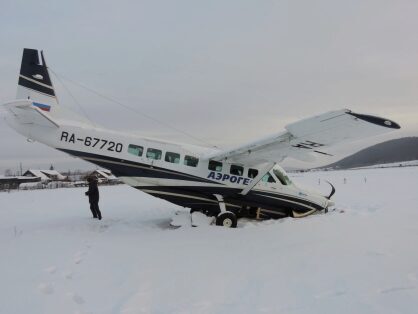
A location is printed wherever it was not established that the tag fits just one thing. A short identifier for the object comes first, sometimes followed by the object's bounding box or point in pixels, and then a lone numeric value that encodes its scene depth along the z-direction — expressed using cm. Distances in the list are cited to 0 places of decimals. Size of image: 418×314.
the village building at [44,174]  8406
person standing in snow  1328
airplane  1205
